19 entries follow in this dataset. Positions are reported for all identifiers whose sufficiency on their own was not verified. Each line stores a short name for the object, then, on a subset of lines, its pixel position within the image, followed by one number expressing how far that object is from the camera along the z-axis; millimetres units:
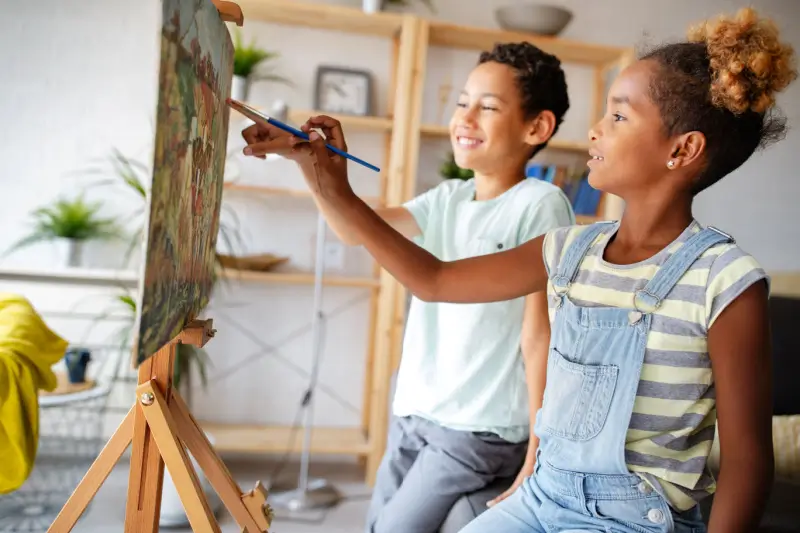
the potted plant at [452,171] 3111
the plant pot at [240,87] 2965
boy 1440
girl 1004
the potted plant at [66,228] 2883
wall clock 3189
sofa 1450
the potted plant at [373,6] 2984
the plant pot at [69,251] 2875
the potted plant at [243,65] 2953
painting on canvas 933
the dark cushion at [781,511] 1836
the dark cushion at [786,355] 2539
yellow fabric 1864
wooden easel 1132
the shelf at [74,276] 2750
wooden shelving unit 2984
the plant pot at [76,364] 2566
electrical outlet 3297
